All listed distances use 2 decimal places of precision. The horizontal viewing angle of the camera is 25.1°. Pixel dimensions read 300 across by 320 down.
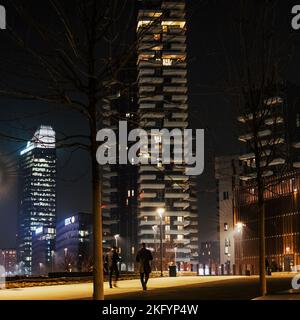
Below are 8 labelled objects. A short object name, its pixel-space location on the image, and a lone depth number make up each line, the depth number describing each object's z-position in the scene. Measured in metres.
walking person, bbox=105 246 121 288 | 27.42
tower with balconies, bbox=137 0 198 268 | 184.75
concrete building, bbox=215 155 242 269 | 161.38
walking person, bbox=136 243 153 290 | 24.33
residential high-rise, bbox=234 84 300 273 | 108.88
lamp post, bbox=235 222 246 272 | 127.38
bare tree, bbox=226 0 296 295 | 20.19
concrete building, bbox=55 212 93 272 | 137.19
